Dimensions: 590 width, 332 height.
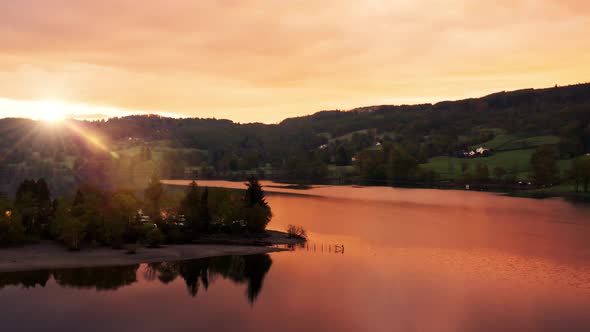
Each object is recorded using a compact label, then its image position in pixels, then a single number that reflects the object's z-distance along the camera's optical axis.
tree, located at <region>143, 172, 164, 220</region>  97.68
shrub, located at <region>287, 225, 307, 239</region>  101.69
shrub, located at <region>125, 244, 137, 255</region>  81.37
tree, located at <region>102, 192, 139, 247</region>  84.94
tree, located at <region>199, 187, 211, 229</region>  96.41
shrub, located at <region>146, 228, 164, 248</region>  87.12
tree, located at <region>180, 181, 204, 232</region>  95.44
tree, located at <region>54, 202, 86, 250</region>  81.25
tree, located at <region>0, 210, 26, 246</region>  80.38
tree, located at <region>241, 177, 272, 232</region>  98.44
